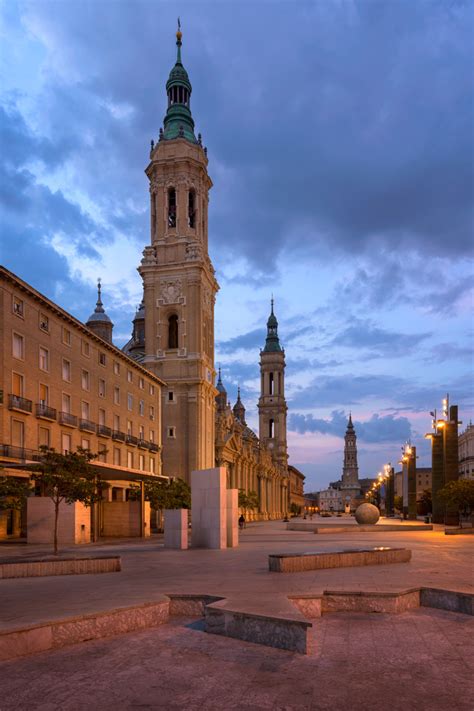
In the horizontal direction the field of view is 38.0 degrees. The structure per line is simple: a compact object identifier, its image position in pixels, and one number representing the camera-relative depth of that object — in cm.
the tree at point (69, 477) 2827
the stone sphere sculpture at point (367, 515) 4894
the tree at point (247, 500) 8338
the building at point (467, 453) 12302
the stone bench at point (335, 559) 1862
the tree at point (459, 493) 4519
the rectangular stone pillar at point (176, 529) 2995
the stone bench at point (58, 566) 1809
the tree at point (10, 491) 2534
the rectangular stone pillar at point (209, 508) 2994
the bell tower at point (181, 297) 7994
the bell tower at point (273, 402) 15738
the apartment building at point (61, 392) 4094
